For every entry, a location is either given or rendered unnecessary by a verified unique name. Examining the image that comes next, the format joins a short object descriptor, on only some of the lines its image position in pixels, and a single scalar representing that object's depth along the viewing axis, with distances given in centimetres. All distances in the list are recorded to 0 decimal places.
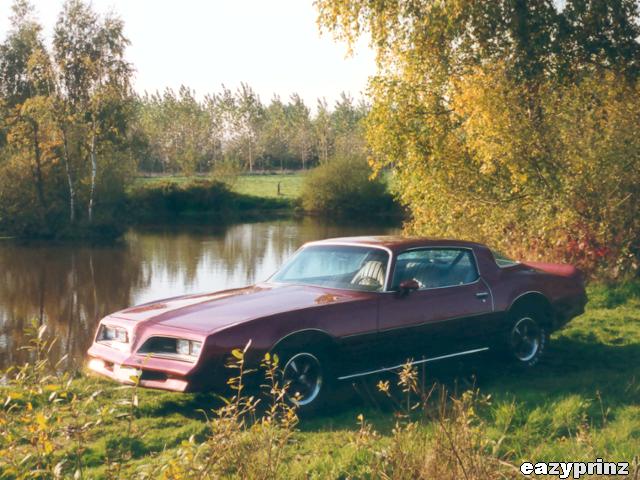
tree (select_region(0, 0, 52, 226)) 4166
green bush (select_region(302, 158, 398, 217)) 6519
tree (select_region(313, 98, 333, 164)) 12039
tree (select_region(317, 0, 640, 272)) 1505
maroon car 648
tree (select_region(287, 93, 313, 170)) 12194
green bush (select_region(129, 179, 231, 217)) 5903
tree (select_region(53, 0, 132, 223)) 4244
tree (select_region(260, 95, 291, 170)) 12194
